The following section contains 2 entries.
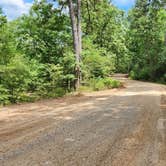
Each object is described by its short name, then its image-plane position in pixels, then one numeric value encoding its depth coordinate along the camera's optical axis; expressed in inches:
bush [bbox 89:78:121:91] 528.5
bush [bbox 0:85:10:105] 322.7
